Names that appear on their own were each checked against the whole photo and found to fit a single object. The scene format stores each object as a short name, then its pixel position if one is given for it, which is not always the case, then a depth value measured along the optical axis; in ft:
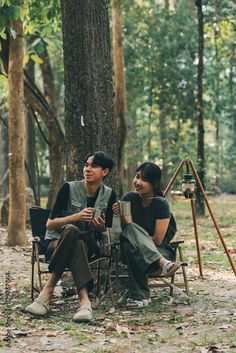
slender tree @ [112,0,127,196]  56.03
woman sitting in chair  22.65
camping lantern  28.55
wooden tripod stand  28.22
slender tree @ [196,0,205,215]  65.46
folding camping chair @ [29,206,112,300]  23.25
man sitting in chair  21.72
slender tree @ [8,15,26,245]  39.83
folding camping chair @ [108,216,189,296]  23.22
